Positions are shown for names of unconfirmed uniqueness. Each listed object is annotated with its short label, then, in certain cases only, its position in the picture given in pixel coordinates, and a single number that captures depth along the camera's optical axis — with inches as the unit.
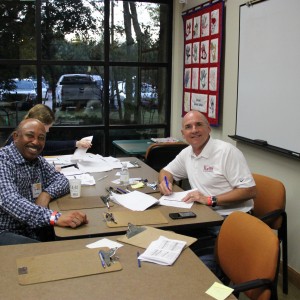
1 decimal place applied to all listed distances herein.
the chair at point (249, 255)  63.2
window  184.7
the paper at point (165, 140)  188.2
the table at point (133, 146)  171.5
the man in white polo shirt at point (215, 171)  99.2
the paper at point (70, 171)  119.9
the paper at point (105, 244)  68.1
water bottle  110.0
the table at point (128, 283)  52.5
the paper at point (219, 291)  52.7
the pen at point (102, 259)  60.7
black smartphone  82.5
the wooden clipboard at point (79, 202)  90.0
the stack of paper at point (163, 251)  62.4
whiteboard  112.1
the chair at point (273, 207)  102.2
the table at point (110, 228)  74.3
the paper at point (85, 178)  110.0
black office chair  161.2
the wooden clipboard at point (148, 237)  69.1
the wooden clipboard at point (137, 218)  78.5
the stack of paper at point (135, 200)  89.3
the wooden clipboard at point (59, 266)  57.1
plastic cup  97.3
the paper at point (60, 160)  134.0
